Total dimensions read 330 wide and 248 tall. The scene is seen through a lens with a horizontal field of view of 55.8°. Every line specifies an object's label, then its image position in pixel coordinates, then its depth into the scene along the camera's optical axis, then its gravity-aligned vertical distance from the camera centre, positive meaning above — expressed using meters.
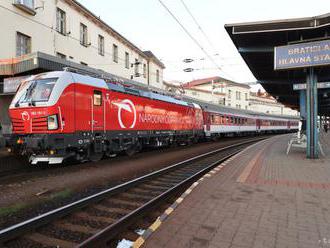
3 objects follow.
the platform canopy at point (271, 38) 11.96 +3.77
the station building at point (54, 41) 15.23 +6.37
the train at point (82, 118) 9.59 +0.34
